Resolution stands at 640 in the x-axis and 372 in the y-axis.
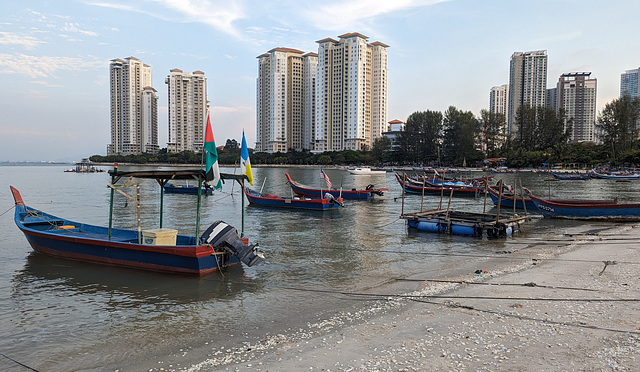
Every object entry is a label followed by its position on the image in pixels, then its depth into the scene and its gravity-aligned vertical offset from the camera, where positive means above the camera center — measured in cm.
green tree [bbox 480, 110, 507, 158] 10675 +926
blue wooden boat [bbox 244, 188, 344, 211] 3225 -276
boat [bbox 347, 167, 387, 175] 10481 -133
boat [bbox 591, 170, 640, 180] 6781 -123
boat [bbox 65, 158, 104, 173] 11212 -110
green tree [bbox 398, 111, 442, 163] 11806 +871
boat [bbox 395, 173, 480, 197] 4512 -242
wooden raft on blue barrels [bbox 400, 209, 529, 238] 1989 -266
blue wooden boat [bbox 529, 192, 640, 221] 2455 -247
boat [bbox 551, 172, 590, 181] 6827 -145
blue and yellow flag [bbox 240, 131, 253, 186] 1541 +12
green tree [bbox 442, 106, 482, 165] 10781 +795
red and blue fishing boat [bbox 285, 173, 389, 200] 3938 -242
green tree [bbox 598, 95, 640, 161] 8388 +885
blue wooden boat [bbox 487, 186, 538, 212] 3062 -245
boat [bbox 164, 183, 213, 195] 4766 -267
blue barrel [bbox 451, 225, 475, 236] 2037 -298
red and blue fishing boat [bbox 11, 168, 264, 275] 1260 -255
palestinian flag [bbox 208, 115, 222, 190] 1169 +23
